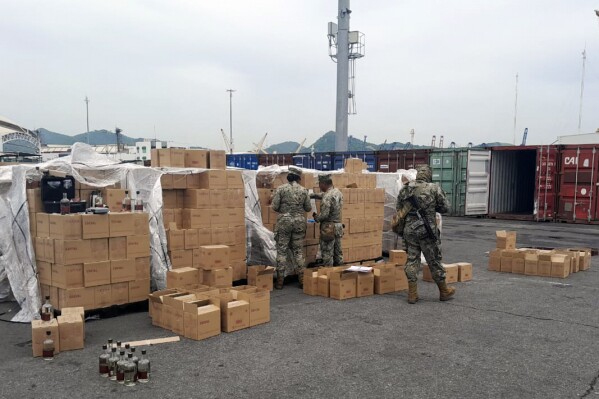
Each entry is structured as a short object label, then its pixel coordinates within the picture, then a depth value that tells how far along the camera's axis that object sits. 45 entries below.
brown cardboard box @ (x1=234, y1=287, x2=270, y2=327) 5.71
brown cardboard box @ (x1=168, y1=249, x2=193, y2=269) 7.03
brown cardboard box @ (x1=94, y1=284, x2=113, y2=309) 5.98
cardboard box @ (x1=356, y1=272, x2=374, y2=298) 7.20
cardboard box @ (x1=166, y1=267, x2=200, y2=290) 6.36
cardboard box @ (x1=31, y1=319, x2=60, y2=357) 4.70
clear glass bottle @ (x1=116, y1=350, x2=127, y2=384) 4.08
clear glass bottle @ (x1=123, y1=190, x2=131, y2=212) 6.66
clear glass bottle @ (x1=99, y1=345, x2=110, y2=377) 4.25
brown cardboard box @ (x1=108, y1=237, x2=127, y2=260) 6.11
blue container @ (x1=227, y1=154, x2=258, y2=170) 26.03
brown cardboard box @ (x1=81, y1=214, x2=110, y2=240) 5.85
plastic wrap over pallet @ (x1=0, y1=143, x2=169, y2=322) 6.23
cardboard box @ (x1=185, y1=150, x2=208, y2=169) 7.71
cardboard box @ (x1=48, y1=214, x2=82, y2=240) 5.73
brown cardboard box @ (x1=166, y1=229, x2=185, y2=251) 7.00
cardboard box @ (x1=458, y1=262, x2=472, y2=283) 8.33
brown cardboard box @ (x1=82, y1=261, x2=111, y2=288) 5.85
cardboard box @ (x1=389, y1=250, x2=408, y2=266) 8.82
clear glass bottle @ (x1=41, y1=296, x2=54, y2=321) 4.86
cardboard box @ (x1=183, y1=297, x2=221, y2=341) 5.16
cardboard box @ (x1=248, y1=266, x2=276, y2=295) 7.50
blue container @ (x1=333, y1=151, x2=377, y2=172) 21.66
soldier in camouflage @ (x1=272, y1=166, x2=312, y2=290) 7.83
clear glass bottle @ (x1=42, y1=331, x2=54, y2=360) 4.65
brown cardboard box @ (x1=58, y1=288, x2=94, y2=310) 5.75
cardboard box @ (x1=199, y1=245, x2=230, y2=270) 6.82
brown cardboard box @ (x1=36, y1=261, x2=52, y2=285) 5.97
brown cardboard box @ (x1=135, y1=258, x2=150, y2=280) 6.37
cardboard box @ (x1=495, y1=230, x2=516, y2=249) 9.78
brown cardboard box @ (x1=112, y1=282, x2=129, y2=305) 6.15
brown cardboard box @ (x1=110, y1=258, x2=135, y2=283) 6.11
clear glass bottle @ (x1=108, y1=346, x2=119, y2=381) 4.18
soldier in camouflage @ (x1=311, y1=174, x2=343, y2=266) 8.10
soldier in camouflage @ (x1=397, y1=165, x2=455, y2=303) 6.82
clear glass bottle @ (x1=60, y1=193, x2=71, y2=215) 5.98
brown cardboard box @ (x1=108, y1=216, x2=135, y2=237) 6.09
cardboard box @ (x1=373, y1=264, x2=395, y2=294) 7.43
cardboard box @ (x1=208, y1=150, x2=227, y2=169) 7.88
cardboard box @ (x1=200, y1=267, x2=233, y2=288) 6.72
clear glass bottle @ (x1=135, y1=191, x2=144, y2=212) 6.66
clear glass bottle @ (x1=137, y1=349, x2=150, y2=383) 4.11
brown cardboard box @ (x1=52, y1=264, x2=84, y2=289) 5.73
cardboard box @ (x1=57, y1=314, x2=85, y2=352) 4.82
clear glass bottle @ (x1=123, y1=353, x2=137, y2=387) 4.05
